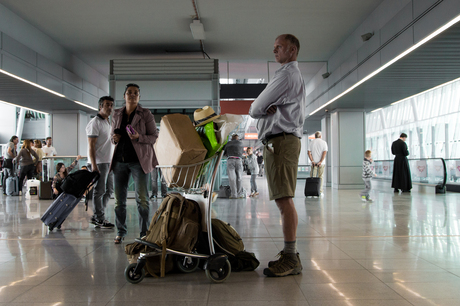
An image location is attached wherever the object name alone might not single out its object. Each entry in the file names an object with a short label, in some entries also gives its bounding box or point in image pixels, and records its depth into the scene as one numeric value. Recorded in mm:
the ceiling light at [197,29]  7831
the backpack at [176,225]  2508
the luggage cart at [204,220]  2400
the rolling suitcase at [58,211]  4492
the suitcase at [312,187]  8945
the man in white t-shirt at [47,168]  9086
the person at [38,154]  10945
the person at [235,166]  9133
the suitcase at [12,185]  10250
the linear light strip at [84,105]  10989
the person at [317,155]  9672
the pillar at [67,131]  12312
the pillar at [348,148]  12625
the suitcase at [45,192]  9016
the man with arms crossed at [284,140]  2619
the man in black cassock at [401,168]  10500
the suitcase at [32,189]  9164
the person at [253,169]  10039
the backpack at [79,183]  4496
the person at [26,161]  10281
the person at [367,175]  8148
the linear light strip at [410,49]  4926
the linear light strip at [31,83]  7210
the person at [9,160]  10609
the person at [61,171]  8047
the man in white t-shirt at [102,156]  4613
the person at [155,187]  8500
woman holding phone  3672
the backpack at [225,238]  2727
